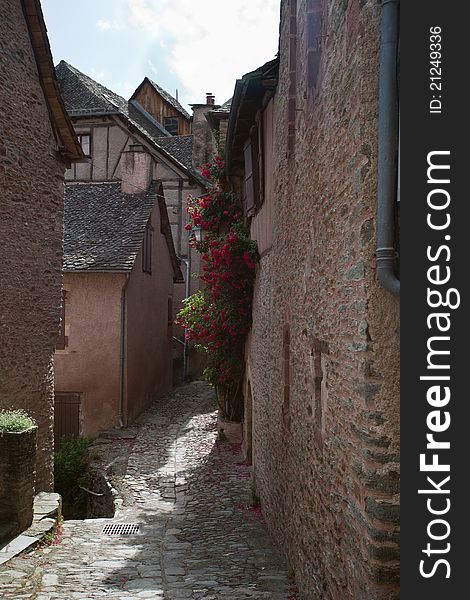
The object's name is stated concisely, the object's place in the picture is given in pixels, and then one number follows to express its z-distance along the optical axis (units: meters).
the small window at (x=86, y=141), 21.06
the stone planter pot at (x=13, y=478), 7.41
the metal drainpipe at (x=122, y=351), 15.33
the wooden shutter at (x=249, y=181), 10.27
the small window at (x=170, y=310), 20.71
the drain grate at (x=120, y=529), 8.62
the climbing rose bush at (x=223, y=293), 10.61
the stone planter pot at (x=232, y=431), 13.63
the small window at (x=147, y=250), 16.98
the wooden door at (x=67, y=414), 15.41
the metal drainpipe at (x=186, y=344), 22.31
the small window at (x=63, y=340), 15.38
